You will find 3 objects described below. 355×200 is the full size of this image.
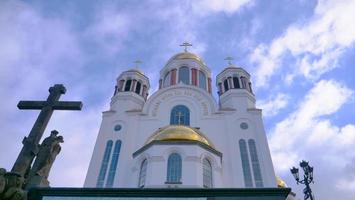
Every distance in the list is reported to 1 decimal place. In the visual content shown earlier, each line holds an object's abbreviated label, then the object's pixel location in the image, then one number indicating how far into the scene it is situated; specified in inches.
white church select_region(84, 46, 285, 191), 658.2
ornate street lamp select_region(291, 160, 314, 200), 466.8
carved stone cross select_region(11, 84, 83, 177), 295.0
